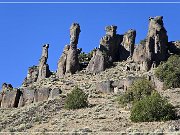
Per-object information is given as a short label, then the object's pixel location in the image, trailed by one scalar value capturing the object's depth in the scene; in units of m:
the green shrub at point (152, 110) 57.19
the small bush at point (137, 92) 69.62
